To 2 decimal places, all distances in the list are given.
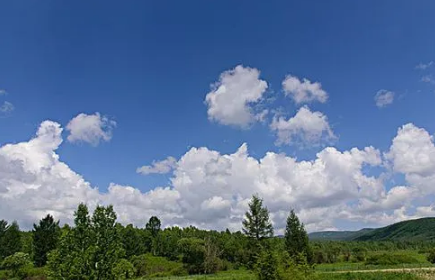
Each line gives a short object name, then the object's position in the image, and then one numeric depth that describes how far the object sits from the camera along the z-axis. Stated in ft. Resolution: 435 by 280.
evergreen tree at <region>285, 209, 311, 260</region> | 192.65
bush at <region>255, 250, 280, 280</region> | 86.58
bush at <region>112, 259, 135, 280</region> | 89.66
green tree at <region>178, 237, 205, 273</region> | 271.49
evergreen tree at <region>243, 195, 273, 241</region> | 167.94
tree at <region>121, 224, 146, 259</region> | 333.21
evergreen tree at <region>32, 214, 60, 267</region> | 269.23
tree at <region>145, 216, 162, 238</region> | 412.07
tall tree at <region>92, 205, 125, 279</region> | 88.89
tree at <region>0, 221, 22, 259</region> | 289.74
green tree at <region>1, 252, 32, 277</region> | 215.72
